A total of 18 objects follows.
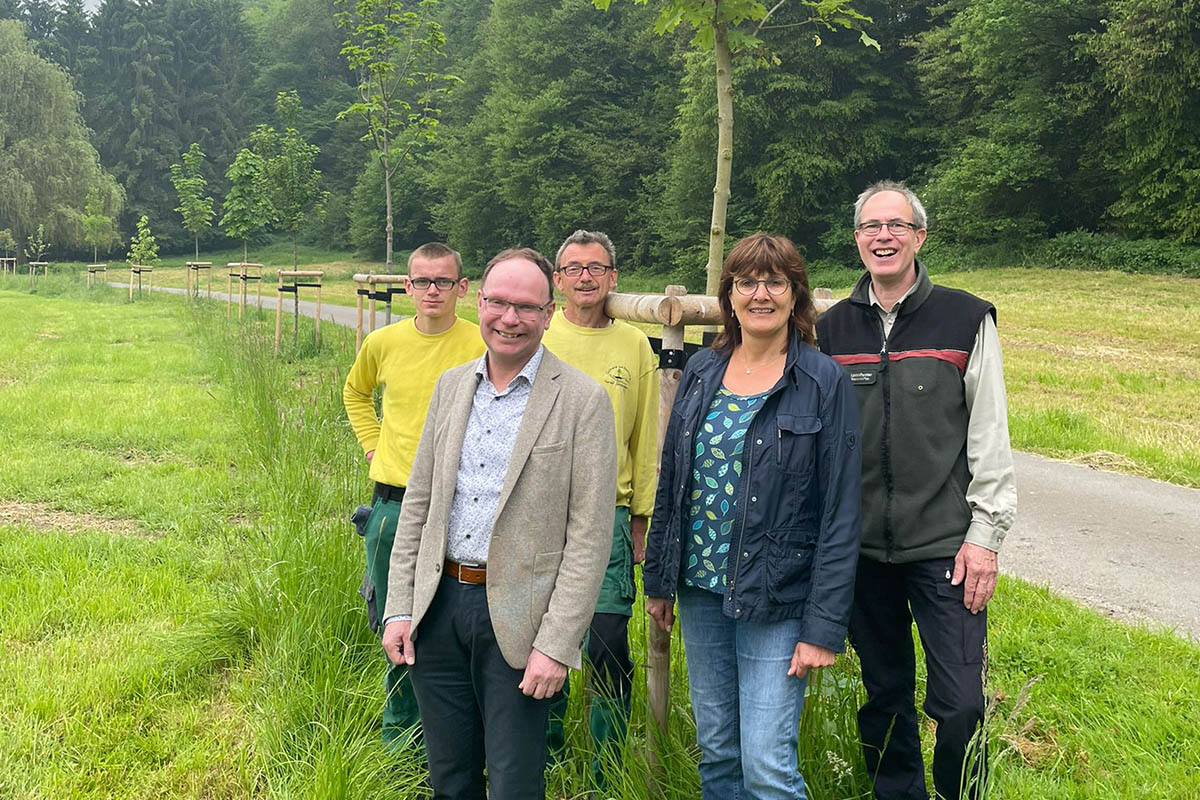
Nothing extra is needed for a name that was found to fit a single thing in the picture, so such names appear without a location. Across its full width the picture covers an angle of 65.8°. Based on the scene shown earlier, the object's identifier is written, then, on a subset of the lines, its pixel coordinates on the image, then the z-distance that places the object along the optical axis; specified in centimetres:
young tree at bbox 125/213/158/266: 3459
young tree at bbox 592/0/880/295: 435
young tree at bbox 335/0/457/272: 1418
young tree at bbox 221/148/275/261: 2341
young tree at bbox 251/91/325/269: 2186
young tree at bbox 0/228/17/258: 4606
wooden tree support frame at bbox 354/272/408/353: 862
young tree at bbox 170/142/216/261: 3130
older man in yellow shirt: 318
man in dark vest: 266
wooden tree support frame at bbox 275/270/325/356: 1328
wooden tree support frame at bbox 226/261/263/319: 1731
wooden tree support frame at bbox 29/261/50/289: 3523
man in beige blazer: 243
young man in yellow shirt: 349
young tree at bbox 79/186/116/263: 4216
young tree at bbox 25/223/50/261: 4322
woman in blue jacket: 243
